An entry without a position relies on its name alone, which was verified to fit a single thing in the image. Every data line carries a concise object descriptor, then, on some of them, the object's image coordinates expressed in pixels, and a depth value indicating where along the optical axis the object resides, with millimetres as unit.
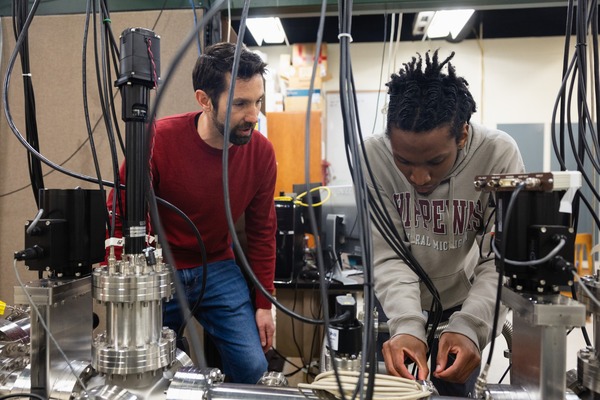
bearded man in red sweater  1503
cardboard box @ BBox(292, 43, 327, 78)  4758
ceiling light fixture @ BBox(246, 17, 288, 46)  3671
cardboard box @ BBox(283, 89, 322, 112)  4270
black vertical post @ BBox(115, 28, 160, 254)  628
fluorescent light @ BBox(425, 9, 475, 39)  3578
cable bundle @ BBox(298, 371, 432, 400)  507
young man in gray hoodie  911
